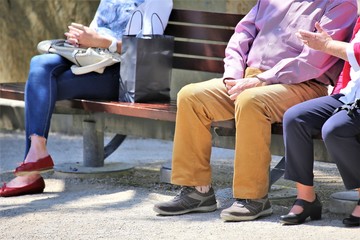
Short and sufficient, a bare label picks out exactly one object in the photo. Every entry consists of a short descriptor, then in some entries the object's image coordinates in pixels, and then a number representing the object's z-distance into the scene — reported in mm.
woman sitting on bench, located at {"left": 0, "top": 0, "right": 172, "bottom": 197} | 11898
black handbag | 12039
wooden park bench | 11836
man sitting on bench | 10148
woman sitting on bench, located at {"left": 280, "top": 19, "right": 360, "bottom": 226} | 9578
